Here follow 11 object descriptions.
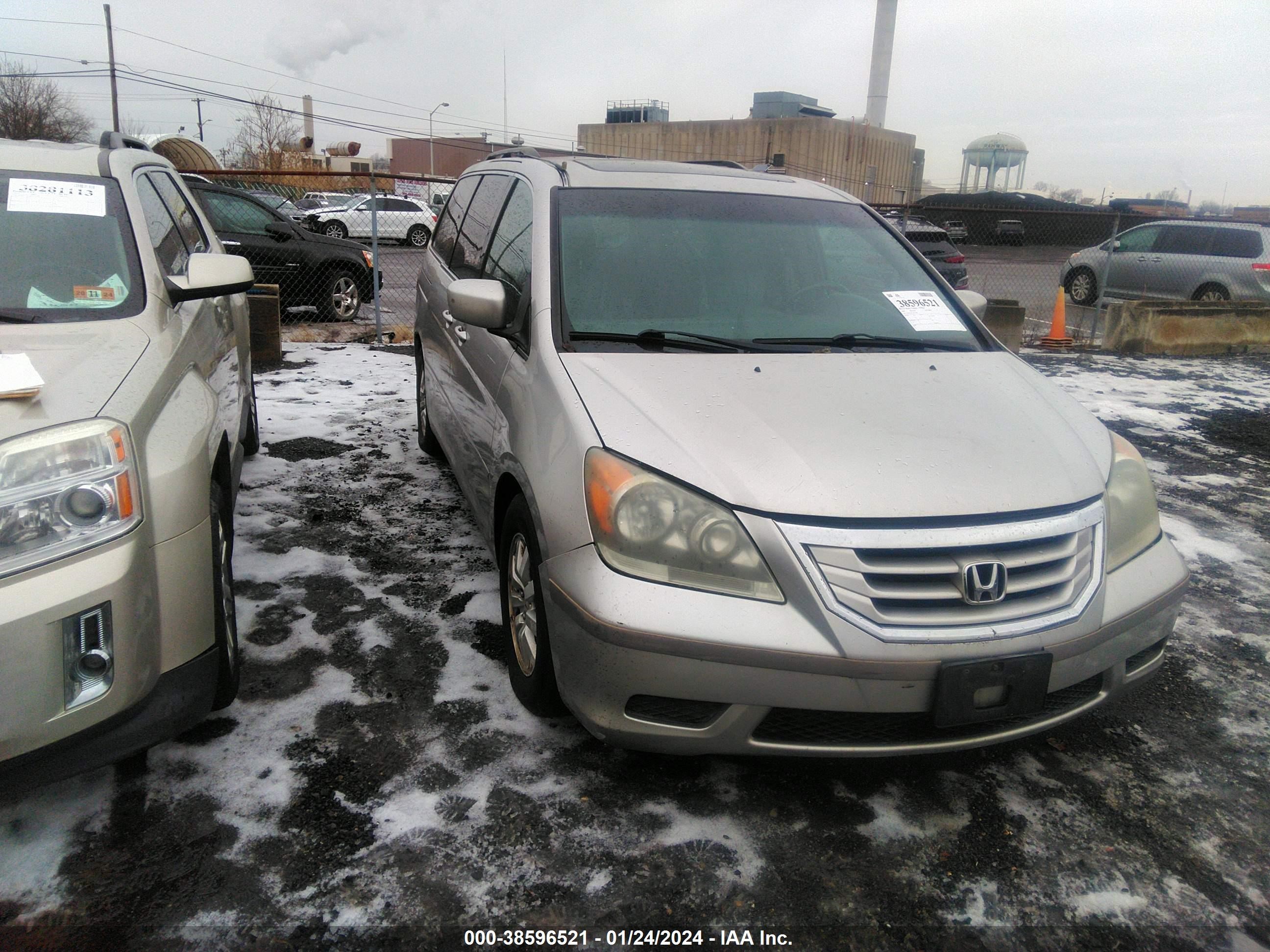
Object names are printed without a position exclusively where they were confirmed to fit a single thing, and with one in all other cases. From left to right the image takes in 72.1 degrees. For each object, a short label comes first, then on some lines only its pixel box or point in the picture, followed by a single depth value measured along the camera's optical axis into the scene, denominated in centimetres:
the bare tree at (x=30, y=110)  4419
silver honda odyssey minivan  209
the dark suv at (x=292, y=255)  947
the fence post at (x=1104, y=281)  1125
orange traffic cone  1100
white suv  2547
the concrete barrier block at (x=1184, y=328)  1076
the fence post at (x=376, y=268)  889
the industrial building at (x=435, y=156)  7312
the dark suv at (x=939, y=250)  1234
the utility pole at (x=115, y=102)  3729
